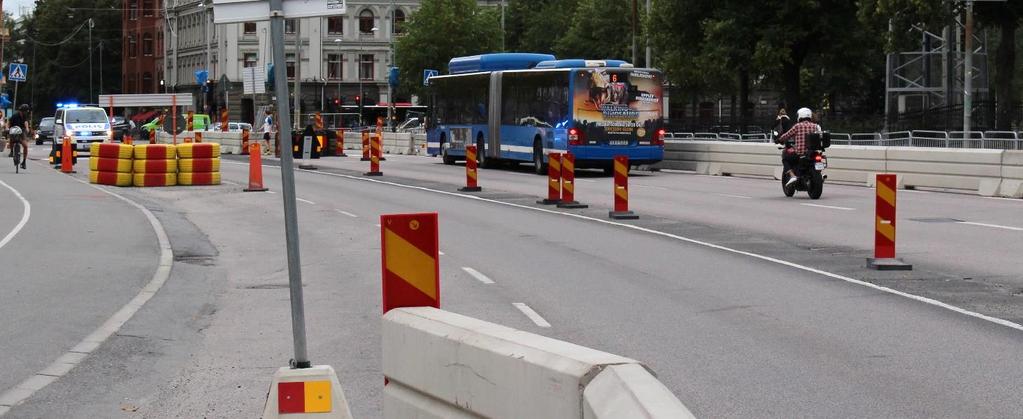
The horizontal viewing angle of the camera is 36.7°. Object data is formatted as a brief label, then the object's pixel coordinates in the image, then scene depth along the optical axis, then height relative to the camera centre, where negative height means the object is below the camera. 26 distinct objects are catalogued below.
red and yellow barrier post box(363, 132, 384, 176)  38.94 -1.05
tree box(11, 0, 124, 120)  140.12 +5.88
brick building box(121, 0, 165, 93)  122.81 +5.83
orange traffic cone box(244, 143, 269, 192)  30.92 -1.09
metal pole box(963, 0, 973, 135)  46.72 +1.38
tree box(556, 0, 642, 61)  88.56 +4.97
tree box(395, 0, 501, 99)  89.44 +4.70
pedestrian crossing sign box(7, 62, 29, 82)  64.81 +1.87
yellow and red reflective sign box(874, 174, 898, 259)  15.30 -1.00
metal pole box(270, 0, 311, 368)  7.34 -0.39
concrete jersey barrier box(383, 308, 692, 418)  4.39 -0.86
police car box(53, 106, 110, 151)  56.19 -0.32
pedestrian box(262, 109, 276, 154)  57.83 -0.56
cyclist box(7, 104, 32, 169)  39.03 -0.30
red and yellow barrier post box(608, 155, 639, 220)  22.33 -1.11
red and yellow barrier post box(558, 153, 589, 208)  25.27 -1.14
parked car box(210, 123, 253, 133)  80.56 -0.50
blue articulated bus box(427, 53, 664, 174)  38.91 +0.15
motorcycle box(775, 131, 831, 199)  27.17 -0.90
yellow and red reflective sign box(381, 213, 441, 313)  6.98 -0.64
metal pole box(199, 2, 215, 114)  101.75 +5.74
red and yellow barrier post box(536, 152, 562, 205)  25.77 -1.07
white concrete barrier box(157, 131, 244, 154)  63.14 -0.92
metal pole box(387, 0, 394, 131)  110.12 +5.04
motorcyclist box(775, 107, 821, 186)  27.22 -0.39
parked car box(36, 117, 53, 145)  80.25 -0.73
